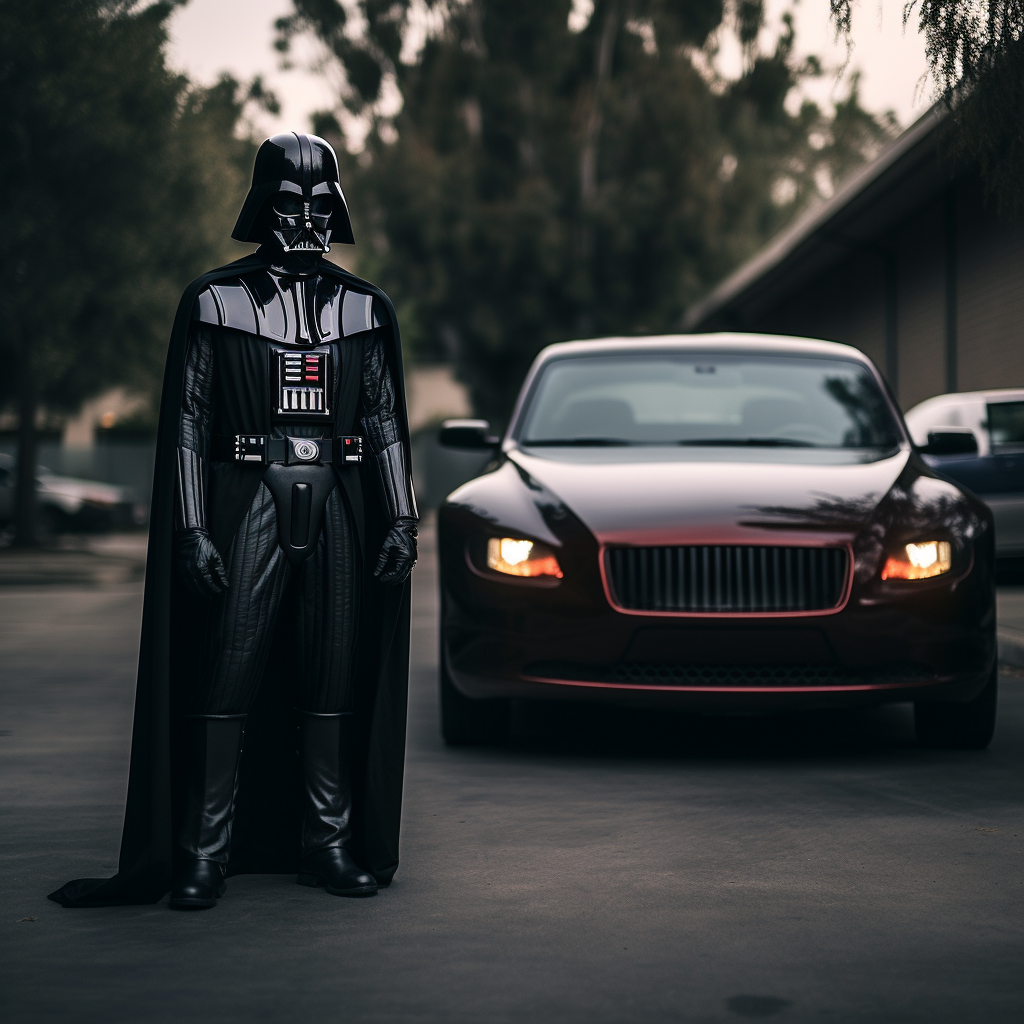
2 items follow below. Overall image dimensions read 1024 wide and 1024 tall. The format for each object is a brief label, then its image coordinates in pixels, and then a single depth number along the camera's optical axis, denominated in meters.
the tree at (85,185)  23.00
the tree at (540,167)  40.94
